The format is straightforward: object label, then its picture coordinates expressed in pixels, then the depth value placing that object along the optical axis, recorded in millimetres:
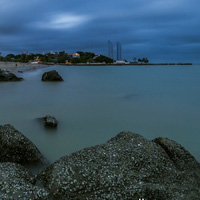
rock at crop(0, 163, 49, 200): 2916
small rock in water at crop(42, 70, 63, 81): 21859
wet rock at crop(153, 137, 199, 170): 4082
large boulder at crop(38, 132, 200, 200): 3154
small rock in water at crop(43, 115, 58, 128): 7146
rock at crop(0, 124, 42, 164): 4473
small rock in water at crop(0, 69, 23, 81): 20250
